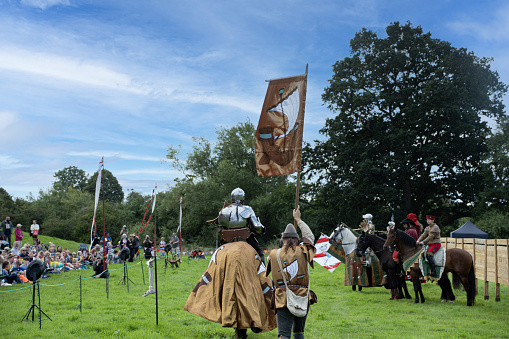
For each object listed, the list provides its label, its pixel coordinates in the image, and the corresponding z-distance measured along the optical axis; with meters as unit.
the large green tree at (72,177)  88.06
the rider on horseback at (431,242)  11.75
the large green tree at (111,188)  80.41
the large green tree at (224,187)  42.59
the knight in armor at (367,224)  14.77
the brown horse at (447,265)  11.69
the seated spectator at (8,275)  15.56
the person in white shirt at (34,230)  25.28
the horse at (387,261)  12.73
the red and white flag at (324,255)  15.42
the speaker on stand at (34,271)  9.23
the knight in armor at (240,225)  7.48
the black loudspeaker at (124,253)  23.04
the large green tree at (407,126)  27.86
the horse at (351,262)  14.03
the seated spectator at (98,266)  18.53
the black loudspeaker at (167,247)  27.34
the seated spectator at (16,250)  18.01
